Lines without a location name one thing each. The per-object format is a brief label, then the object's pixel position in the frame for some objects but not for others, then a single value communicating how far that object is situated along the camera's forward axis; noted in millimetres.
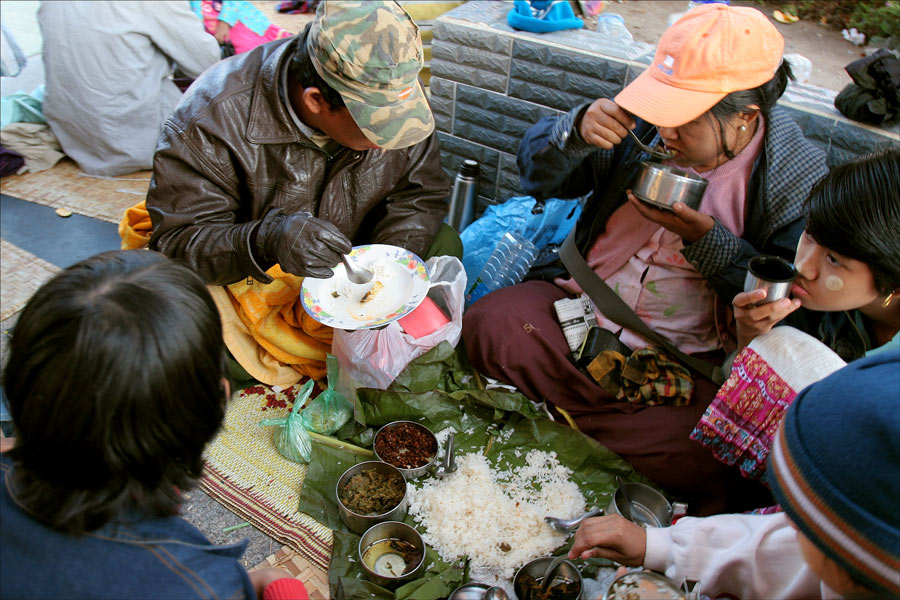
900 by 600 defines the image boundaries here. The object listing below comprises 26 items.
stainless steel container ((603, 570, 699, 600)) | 1335
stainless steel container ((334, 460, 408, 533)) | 2049
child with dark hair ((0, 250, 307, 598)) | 1031
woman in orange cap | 2072
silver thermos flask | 3518
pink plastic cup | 2578
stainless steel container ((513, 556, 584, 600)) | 1850
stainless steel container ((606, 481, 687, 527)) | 2137
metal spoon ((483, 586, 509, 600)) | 1844
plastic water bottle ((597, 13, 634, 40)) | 3266
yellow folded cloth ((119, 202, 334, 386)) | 2539
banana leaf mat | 2340
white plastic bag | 2445
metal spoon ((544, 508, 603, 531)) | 2139
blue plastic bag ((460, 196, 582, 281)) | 3174
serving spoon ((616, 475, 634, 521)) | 2105
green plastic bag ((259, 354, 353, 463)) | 2385
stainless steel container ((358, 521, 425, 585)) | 1923
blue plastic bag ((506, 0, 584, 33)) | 3172
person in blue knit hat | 906
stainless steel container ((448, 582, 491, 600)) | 1889
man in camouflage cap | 2035
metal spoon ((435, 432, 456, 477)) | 2307
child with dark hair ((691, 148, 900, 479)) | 1651
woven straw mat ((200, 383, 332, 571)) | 2150
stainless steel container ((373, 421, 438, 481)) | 2232
